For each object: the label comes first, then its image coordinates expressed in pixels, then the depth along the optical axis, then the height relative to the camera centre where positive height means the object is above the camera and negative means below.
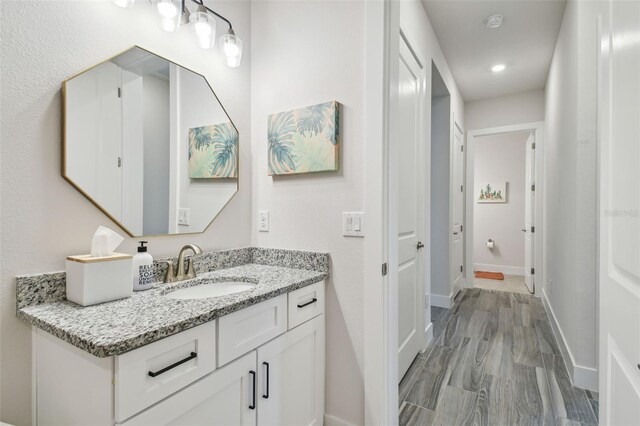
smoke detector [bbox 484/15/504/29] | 2.66 +1.65
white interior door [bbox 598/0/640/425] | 0.69 +0.00
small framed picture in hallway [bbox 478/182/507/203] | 5.62 +0.37
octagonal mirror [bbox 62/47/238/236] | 1.16 +0.30
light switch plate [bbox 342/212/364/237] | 1.48 -0.05
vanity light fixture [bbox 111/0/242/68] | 1.30 +0.84
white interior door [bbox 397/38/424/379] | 2.11 +0.02
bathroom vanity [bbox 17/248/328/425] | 0.78 -0.43
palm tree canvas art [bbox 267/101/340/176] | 1.53 +0.37
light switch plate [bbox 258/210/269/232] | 1.81 -0.05
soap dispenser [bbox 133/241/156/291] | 1.23 -0.23
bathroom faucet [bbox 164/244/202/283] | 1.38 -0.26
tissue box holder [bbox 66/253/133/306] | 1.01 -0.22
